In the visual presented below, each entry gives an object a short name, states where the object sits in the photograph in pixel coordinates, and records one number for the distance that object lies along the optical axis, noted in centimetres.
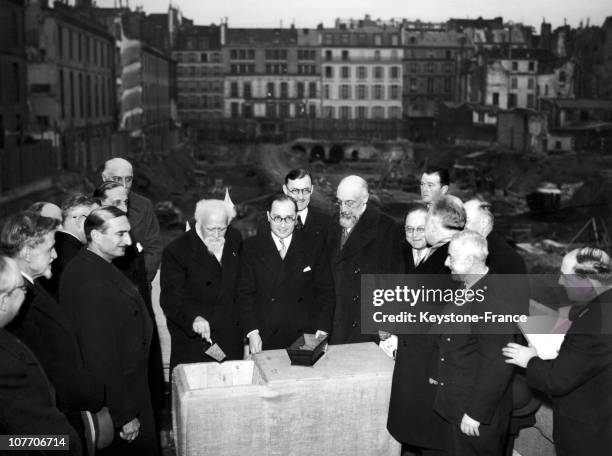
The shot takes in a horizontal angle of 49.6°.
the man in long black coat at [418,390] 371
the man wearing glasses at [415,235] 442
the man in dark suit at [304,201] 511
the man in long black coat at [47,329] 329
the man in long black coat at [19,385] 277
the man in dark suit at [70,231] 454
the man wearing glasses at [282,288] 471
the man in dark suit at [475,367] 337
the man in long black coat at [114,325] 372
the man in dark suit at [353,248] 497
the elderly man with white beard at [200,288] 466
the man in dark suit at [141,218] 557
